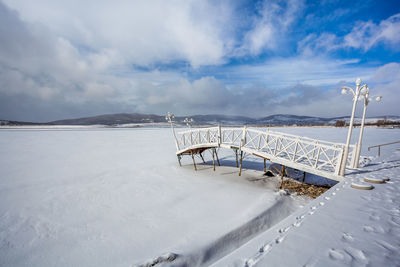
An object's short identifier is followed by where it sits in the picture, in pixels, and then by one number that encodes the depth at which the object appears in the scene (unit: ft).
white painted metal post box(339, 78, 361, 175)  27.60
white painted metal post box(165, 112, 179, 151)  54.66
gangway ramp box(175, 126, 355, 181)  29.03
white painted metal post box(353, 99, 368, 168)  33.40
